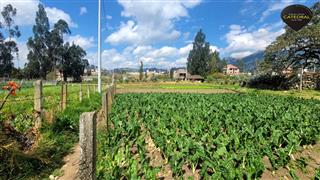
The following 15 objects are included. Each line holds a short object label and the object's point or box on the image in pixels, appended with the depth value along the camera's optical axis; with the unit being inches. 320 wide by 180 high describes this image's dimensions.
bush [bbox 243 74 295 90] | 822.2
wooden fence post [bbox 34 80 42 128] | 161.7
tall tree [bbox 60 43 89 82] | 1743.8
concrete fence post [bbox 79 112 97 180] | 65.9
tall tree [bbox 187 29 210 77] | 2006.2
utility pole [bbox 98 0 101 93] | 564.2
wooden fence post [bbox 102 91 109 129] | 180.1
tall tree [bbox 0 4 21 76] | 1409.0
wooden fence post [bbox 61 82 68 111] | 247.6
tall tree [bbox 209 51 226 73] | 2208.0
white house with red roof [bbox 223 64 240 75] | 3692.4
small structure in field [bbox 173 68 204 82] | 2069.2
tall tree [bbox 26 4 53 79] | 1560.1
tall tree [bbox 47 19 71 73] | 1639.0
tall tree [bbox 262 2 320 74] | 741.9
